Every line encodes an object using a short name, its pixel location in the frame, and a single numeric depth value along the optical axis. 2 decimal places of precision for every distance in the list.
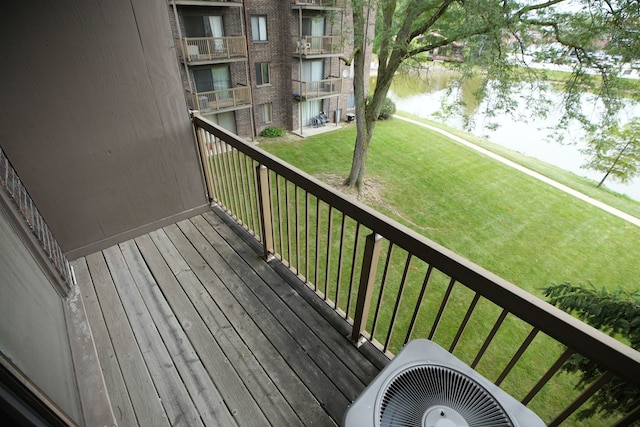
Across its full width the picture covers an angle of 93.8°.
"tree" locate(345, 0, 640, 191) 4.71
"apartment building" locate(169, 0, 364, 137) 9.14
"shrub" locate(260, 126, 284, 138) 12.03
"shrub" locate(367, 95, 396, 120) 14.37
